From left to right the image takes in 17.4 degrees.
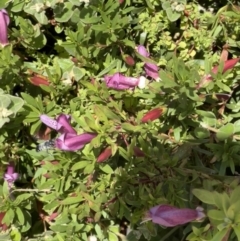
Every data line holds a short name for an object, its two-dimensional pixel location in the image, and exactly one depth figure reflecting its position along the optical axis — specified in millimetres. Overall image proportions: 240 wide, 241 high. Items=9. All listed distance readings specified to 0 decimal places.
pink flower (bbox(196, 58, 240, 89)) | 646
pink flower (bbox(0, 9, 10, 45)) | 669
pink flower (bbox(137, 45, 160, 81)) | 670
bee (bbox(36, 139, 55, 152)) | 691
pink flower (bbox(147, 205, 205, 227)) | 579
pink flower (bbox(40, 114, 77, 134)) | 627
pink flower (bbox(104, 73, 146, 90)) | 669
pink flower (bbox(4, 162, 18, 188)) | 685
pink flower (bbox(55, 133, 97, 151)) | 612
